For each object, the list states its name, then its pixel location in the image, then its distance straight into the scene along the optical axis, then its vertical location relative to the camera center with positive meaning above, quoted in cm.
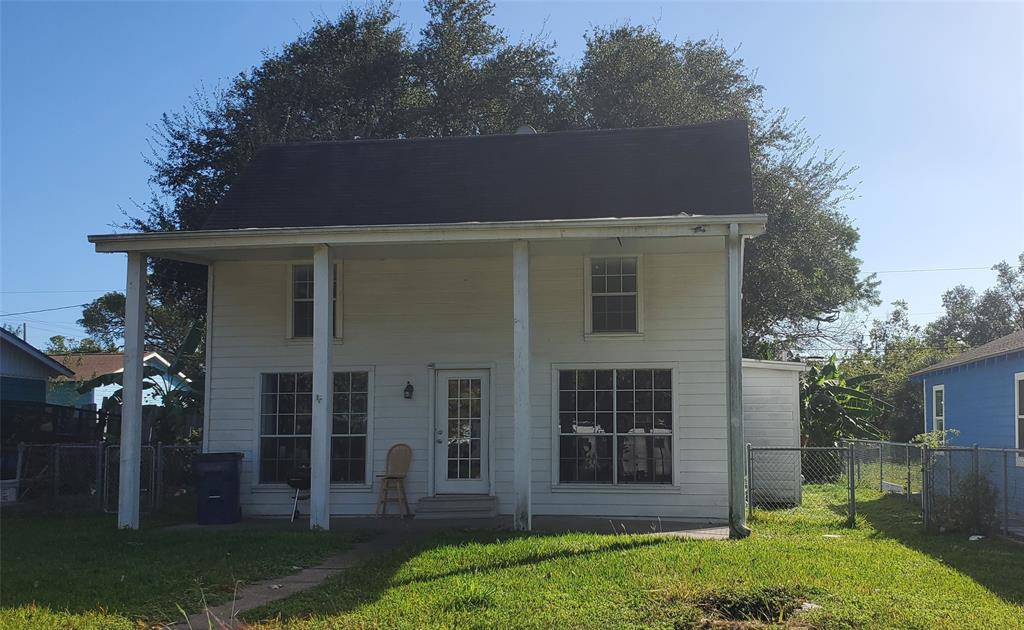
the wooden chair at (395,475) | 1359 -132
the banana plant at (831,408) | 2083 -47
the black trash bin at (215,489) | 1328 -150
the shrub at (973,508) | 1170 -152
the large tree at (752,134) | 2603 +743
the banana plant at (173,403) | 1873 -39
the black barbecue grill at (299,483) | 1352 -144
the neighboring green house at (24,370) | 2275 +35
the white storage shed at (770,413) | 1533 -45
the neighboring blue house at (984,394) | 1566 -12
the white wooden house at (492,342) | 1342 +65
